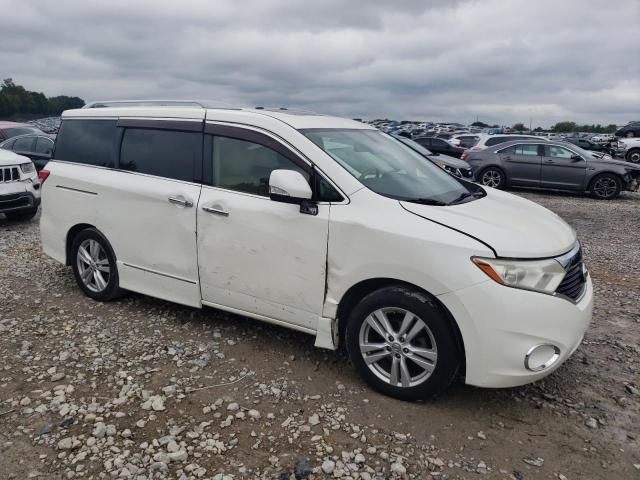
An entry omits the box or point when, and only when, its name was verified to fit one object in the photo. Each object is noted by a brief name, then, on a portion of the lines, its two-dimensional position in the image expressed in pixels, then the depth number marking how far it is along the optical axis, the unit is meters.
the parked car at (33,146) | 11.42
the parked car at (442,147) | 18.91
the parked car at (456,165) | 13.38
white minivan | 2.99
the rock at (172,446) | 2.84
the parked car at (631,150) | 21.78
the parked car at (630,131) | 31.20
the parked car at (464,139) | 23.49
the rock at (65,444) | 2.83
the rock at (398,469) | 2.71
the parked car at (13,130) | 12.31
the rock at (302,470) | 2.68
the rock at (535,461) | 2.78
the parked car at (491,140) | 15.28
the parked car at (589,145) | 24.89
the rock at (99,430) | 2.95
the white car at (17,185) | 8.21
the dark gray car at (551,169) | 13.42
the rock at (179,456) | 2.76
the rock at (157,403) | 3.21
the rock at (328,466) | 2.71
